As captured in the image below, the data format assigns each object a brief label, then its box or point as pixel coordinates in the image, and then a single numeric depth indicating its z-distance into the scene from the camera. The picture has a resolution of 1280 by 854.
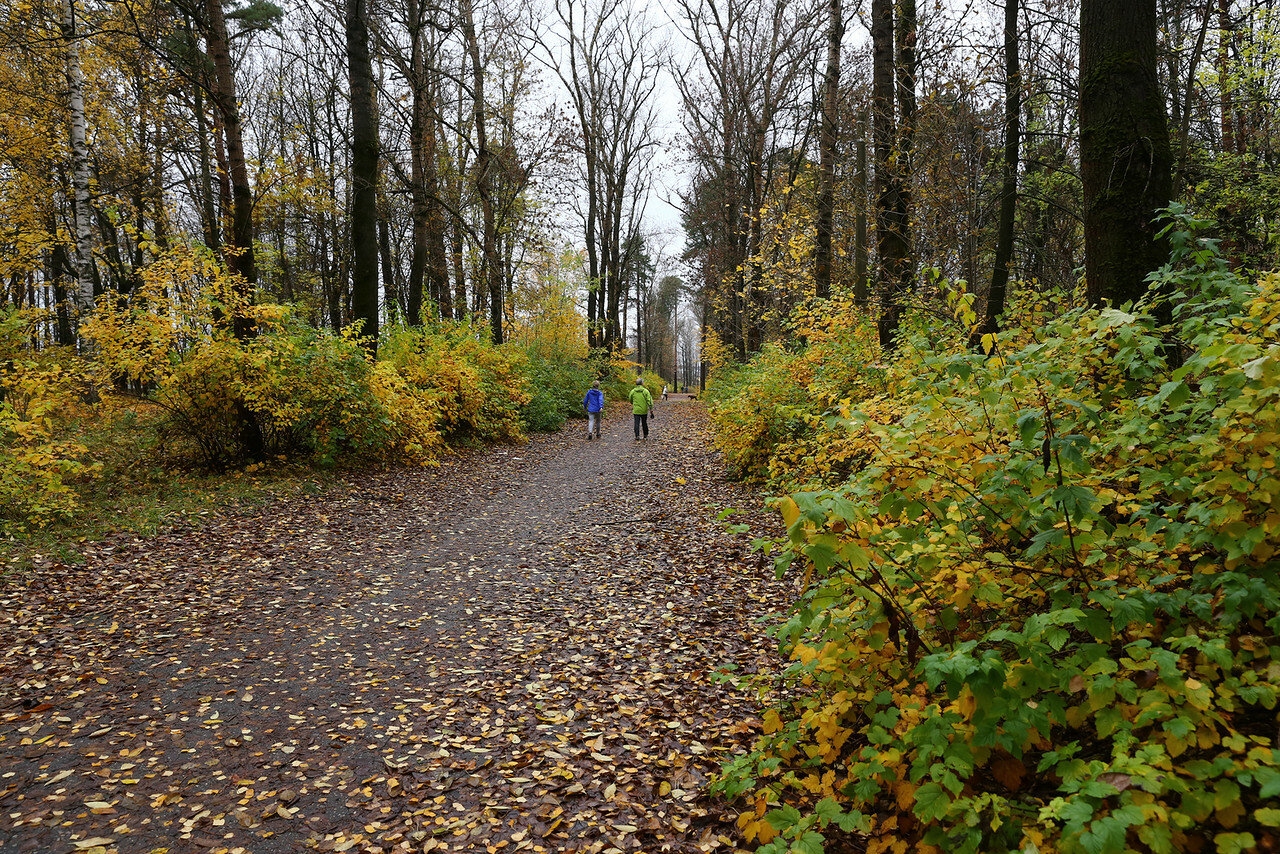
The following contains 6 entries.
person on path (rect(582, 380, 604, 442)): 17.72
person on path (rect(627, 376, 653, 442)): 17.22
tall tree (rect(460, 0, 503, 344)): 18.38
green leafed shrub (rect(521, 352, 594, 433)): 18.77
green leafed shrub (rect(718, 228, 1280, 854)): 1.99
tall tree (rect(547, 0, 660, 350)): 25.45
